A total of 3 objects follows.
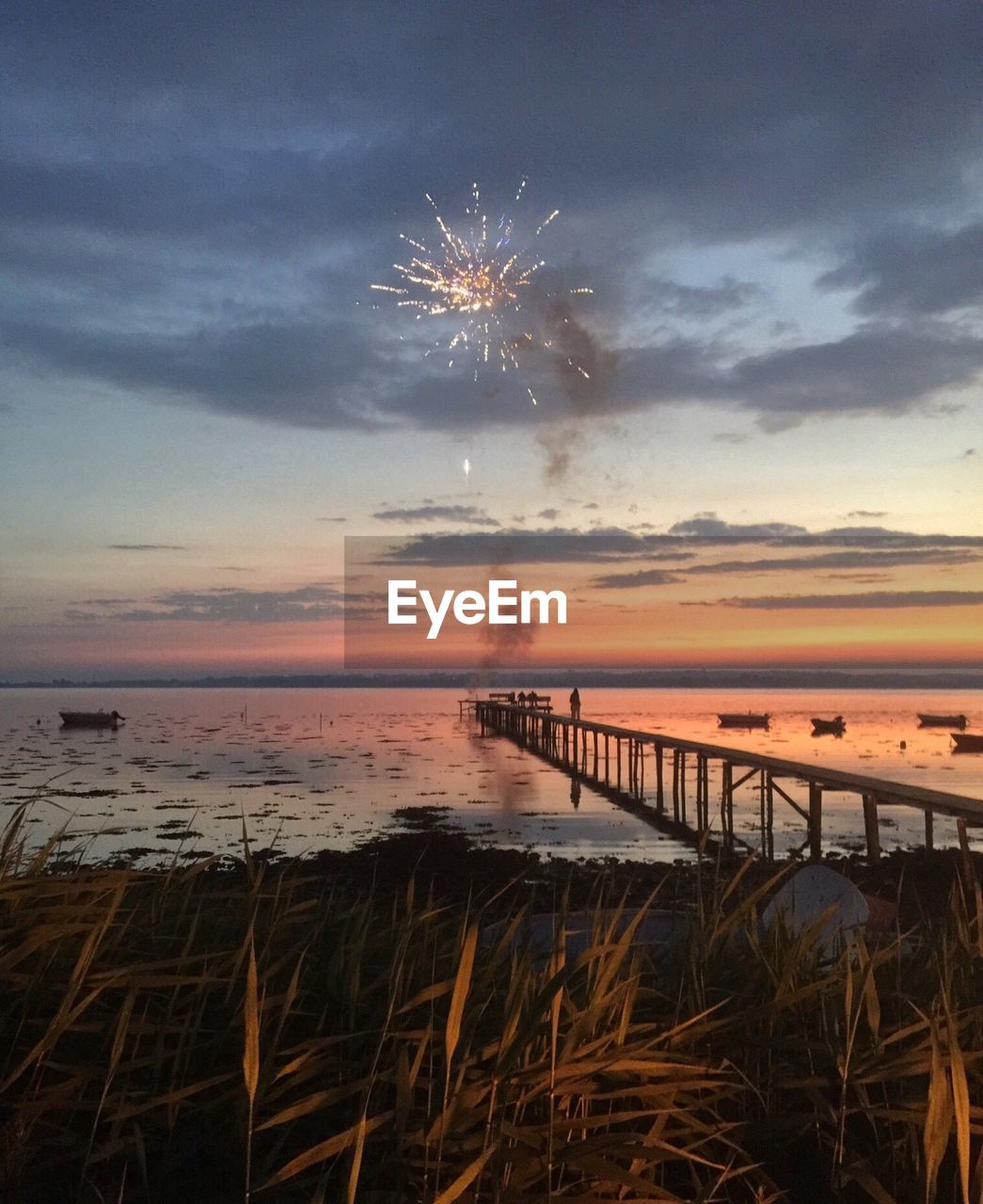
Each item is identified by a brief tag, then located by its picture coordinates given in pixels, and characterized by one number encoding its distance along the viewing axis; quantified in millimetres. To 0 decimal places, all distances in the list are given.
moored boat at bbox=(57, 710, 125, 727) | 71562
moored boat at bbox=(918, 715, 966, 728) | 77438
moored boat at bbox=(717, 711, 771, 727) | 74125
